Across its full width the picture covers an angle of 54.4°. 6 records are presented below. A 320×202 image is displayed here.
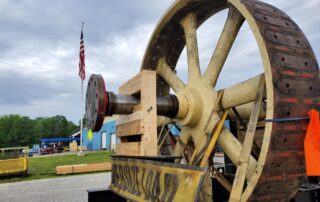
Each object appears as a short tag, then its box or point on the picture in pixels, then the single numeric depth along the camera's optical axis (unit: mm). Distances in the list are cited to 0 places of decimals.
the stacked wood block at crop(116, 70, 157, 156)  3057
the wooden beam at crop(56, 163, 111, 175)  14547
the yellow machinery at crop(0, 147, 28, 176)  14476
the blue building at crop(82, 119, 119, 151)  44638
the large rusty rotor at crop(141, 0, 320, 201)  2270
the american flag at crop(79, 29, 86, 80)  22594
